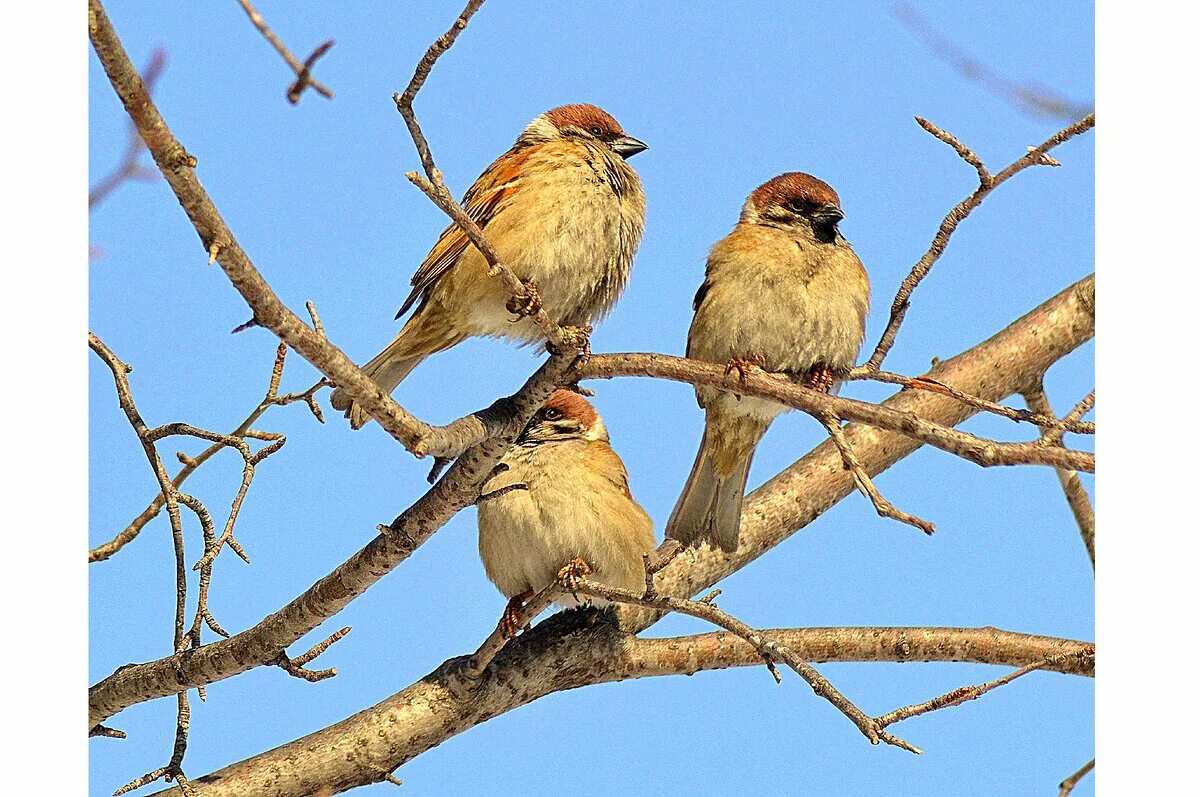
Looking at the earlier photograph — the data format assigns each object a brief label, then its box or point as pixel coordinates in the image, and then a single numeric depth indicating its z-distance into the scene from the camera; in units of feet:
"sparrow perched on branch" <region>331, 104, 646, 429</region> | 23.27
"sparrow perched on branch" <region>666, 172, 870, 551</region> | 26.12
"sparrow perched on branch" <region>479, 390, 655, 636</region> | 27.45
